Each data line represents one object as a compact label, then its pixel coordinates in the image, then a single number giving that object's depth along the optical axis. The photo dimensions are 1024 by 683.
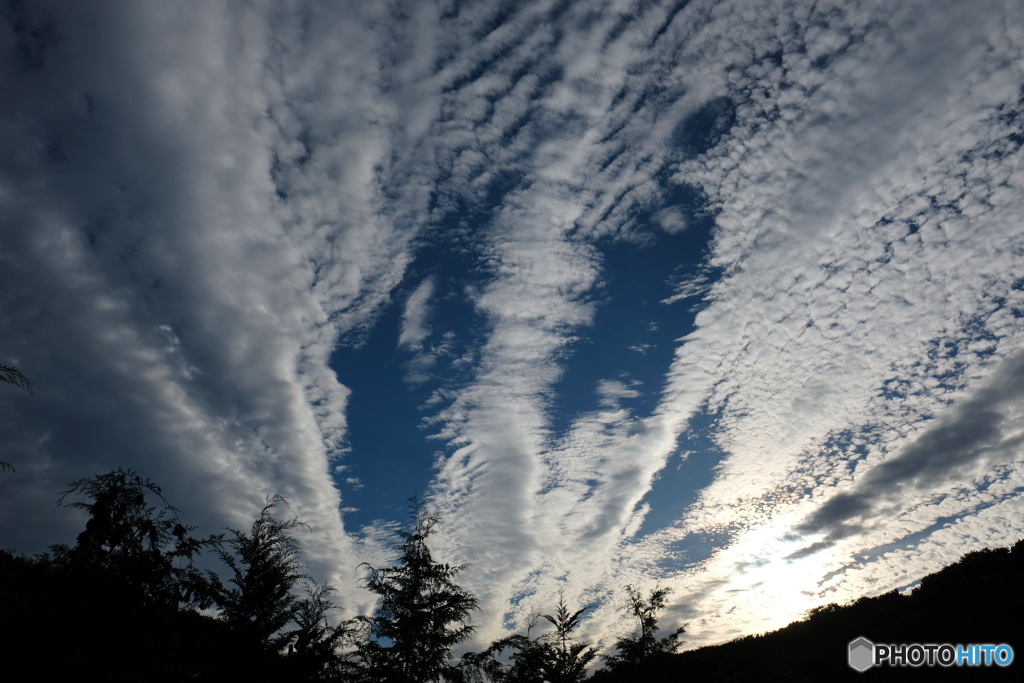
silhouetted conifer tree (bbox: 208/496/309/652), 15.40
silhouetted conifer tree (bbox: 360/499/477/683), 17.06
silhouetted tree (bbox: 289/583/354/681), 15.60
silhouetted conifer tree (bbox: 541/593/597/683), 29.00
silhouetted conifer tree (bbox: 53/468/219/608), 9.80
